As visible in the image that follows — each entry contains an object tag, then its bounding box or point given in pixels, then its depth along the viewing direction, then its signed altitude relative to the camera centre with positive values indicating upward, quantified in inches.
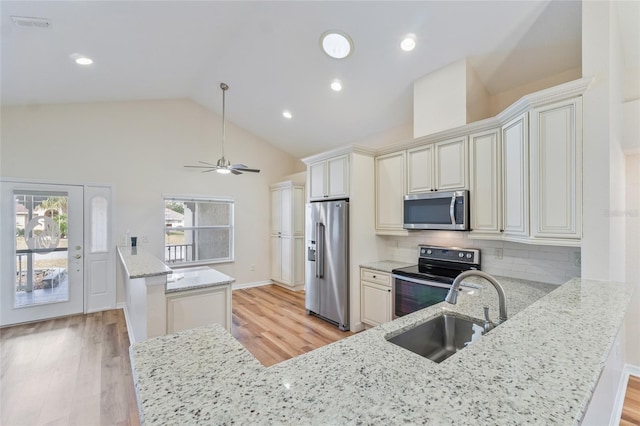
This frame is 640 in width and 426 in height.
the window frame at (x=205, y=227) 200.8 -9.2
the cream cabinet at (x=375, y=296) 132.5 -39.6
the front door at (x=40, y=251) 152.4 -20.1
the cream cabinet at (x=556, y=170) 79.7 +12.5
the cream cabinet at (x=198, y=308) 95.8 -33.0
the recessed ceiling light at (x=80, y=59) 118.1 +66.2
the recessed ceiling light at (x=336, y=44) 124.2 +76.4
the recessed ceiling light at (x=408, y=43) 113.9 +69.1
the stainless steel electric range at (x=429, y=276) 112.1 -25.4
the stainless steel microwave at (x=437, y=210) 114.4 +1.3
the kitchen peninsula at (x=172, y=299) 89.3 -29.1
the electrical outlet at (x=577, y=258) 96.6 -15.5
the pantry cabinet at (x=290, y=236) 222.8 -17.1
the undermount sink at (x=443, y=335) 57.5 -25.4
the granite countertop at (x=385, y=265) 134.3 -25.4
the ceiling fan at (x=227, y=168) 149.3 +24.4
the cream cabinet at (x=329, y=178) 148.1 +19.5
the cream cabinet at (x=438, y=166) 117.3 +20.6
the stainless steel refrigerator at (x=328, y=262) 143.9 -25.3
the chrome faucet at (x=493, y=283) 52.8 -15.1
